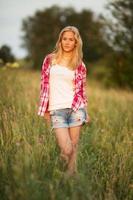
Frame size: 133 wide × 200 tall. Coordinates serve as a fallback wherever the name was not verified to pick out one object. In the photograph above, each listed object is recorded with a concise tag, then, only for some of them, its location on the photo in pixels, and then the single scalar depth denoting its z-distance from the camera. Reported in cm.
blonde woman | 508
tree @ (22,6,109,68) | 4204
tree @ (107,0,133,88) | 2142
